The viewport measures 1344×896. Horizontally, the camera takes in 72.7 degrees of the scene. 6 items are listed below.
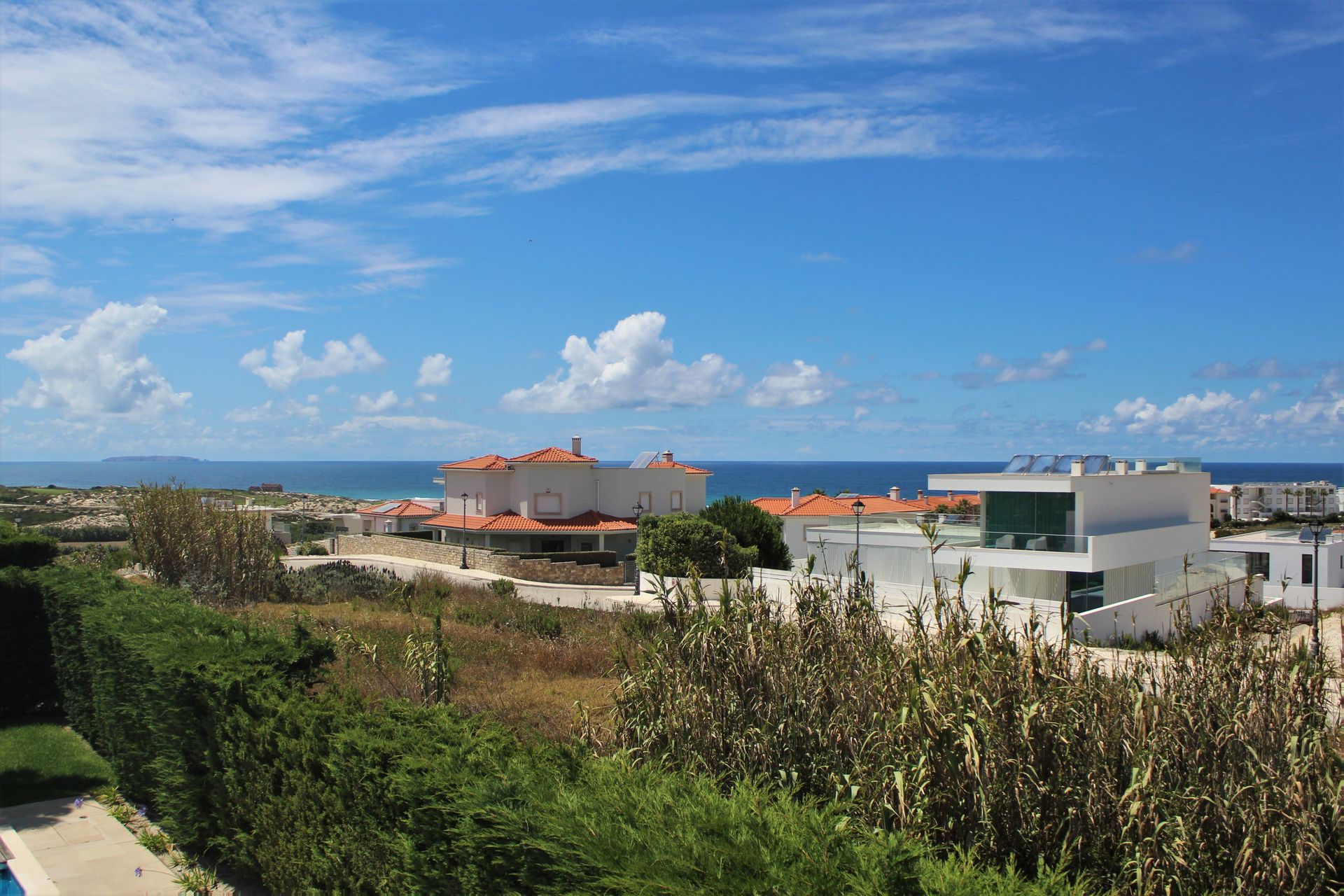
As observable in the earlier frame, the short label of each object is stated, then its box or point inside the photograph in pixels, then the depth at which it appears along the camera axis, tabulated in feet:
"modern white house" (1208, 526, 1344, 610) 118.11
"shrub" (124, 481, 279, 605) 66.33
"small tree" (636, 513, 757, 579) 111.14
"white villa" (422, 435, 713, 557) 136.67
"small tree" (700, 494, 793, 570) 123.85
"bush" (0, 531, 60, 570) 47.83
